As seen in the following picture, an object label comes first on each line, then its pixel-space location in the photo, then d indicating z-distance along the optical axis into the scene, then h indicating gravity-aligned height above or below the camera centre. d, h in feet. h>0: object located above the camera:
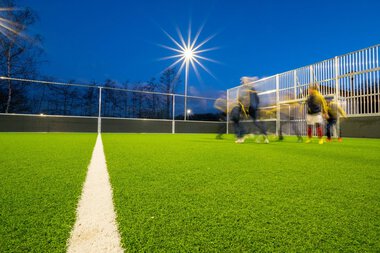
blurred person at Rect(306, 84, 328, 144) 27.40 +2.95
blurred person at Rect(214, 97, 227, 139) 59.14 +5.54
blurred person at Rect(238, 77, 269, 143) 25.44 +3.67
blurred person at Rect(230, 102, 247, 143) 22.41 +1.62
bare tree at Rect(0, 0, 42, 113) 55.11 +21.50
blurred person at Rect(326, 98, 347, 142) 33.16 +2.85
